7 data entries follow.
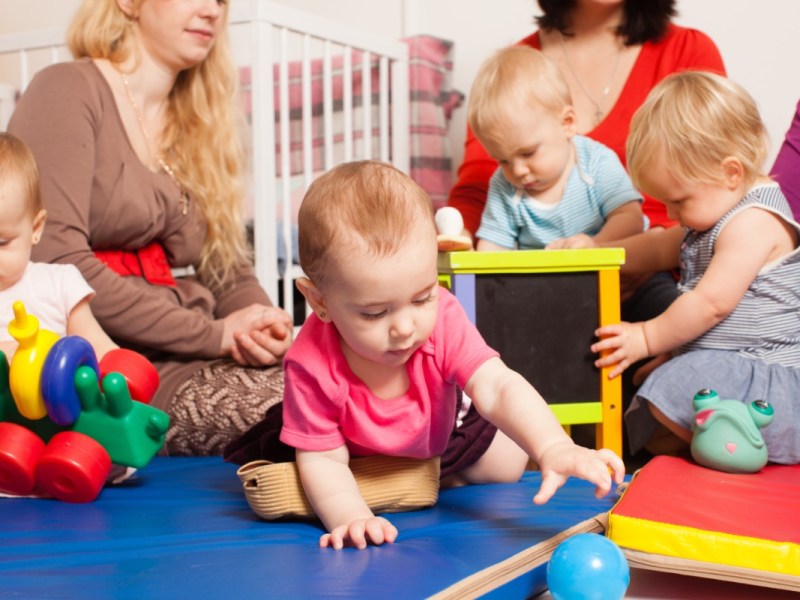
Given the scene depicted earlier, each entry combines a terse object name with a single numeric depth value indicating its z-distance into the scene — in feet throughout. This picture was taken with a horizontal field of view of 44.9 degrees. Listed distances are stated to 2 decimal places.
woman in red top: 7.00
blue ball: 3.03
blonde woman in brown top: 5.41
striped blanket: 8.31
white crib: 6.81
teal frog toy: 4.39
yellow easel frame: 5.12
